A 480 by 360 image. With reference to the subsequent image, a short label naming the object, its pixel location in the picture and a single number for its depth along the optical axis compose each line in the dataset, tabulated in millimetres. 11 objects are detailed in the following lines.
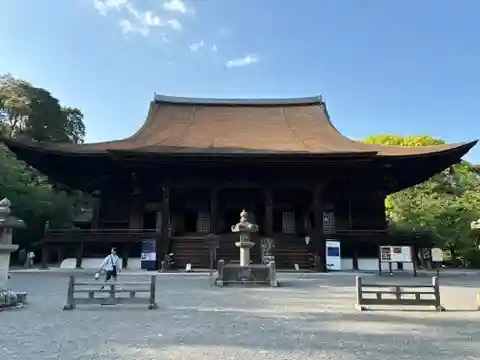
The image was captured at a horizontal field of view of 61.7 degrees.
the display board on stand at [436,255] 16083
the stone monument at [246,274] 11867
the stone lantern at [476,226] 8130
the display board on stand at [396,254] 14672
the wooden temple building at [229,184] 17094
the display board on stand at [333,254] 16766
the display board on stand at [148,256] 16562
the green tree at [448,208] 22859
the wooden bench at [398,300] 8008
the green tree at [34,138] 21938
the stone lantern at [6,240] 8633
